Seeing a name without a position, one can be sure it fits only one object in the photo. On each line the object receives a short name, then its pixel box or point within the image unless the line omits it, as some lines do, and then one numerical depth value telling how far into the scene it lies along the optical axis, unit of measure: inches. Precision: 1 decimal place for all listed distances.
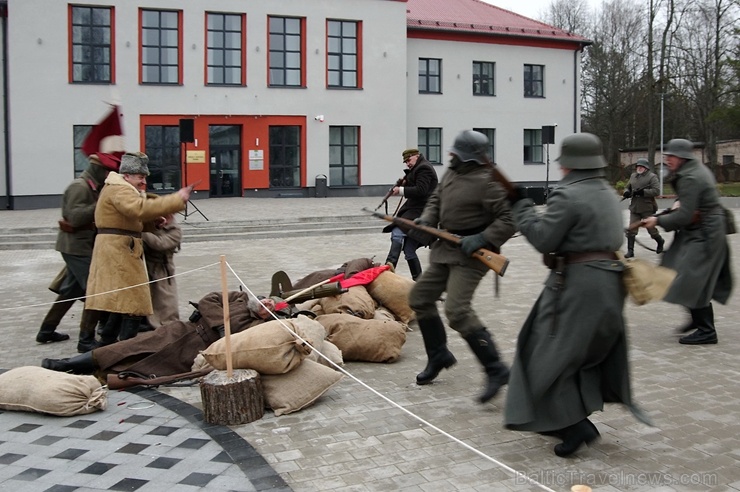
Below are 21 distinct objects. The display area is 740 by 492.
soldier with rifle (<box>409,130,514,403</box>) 217.8
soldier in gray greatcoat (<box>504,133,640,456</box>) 173.9
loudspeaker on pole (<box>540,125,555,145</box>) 1106.7
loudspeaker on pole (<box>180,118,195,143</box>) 910.4
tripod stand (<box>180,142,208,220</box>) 873.3
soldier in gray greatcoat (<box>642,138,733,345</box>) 286.8
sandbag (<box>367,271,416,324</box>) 319.3
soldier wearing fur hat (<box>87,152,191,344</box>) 272.4
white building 1118.4
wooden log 208.4
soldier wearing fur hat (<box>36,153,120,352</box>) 301.9
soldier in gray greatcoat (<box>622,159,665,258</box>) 546.3
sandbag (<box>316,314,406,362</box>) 272.1
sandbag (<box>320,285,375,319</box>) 297.1
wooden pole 212.8
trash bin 1289.4
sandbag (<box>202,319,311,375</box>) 219.5
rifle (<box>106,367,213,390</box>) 245.6
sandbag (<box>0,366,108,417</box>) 217.3
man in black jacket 387.5
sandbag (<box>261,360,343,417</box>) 218.1
